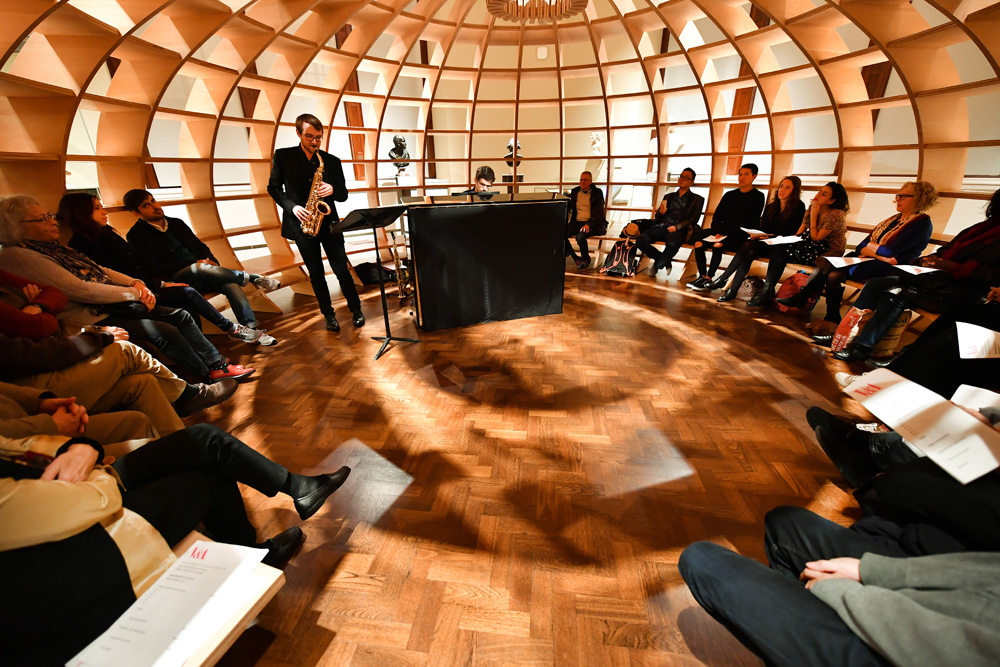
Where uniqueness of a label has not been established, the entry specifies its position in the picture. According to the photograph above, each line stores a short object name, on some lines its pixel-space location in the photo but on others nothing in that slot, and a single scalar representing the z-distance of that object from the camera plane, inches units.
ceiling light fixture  128.1
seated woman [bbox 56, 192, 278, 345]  102.7
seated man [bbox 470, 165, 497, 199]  175.8
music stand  105.6
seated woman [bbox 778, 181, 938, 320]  123.3
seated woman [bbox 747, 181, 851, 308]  148.4
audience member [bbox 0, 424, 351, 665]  34.1
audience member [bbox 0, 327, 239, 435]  66.7
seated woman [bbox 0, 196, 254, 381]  85.4
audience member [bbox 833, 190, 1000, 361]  99.7
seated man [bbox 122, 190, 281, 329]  120.0
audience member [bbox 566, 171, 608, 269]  223.8
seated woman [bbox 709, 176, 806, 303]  164.2
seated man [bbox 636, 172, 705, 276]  201.8
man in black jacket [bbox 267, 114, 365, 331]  130.7
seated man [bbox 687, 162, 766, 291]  179.0
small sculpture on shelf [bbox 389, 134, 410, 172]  219.6
